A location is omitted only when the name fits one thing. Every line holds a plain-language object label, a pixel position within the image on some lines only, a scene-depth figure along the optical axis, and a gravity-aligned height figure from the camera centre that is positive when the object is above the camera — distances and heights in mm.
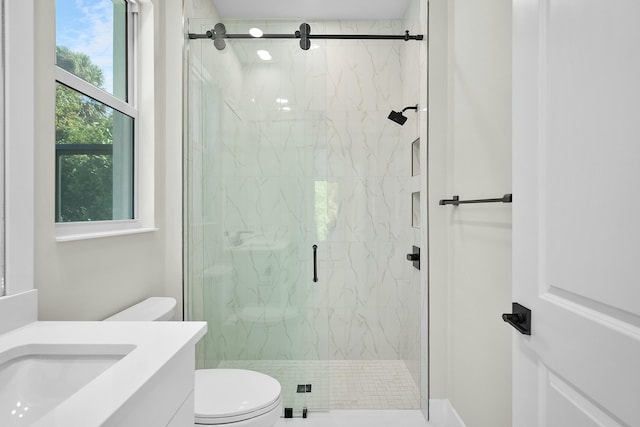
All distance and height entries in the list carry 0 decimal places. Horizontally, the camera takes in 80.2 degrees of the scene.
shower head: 2608 +629
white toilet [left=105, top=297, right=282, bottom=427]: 1391 -743
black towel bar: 1264 +31
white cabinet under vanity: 700 -344
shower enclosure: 2068 +1
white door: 611 -3
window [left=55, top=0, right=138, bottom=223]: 1363 +400
